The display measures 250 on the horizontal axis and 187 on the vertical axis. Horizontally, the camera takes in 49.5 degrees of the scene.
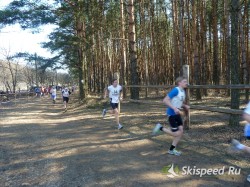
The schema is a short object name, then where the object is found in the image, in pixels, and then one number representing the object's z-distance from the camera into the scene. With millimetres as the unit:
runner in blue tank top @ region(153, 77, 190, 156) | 5605
